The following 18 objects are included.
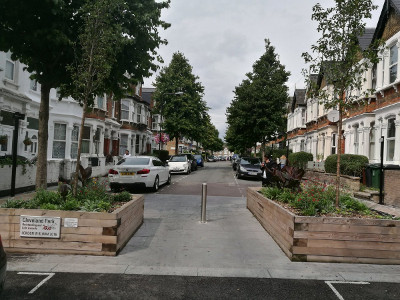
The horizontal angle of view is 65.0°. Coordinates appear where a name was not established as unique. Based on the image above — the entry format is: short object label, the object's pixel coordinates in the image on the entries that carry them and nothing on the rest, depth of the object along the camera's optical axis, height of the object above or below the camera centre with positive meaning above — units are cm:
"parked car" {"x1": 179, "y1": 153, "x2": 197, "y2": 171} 3044 -96
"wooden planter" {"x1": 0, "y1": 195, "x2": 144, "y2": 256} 495 -141
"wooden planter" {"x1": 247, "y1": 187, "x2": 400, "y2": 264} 495 -127
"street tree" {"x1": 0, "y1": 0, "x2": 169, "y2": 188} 718 +259
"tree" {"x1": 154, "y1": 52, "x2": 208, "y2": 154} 3475 +584
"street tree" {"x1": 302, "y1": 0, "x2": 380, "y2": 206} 642 +236
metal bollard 801 -135
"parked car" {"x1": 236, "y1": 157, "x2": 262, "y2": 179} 2141 -92
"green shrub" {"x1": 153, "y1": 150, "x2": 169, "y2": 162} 3190 -37
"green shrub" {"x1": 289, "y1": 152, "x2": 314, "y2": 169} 2419 -10
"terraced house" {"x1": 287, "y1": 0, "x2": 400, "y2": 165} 1367 +250
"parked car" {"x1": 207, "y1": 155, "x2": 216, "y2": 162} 8723 -155
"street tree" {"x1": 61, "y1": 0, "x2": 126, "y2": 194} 634 +204
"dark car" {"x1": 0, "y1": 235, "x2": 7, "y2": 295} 275 -111
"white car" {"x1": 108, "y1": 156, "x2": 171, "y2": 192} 1268 -99
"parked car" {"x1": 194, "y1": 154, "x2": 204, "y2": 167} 3953 -95
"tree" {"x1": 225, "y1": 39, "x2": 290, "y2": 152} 3103 +540
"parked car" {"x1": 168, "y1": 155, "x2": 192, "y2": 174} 2512 -103
